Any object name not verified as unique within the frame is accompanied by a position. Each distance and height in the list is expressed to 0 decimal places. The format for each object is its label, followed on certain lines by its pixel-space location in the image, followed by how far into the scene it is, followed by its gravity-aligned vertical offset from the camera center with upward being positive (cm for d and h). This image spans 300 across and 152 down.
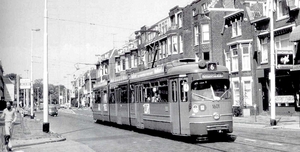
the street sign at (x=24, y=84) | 3062 +115
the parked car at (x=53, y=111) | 5094 -163
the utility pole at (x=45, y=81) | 2111 +94
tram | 1441 -13
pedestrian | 1430 -74
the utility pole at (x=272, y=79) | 2214 +87
